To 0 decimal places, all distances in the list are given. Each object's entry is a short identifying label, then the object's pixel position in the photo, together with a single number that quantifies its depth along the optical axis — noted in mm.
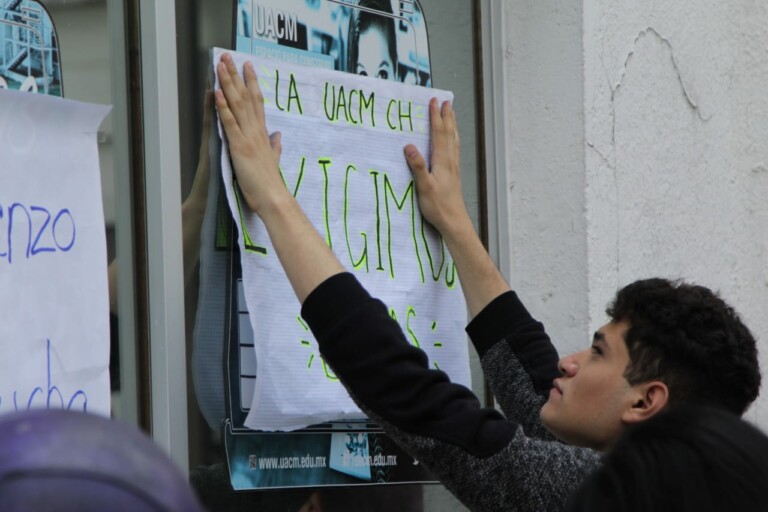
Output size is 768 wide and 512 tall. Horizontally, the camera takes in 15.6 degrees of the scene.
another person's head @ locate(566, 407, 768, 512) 2306
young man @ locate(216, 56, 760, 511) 2999
